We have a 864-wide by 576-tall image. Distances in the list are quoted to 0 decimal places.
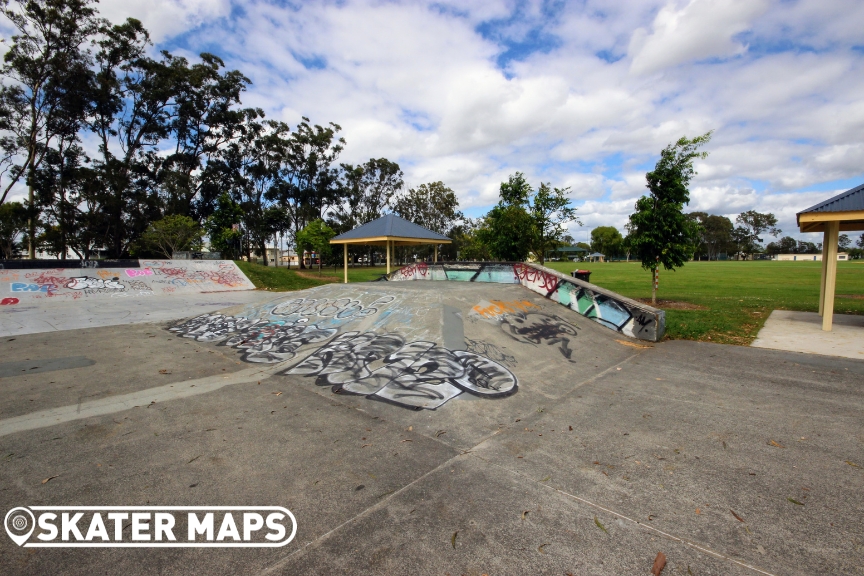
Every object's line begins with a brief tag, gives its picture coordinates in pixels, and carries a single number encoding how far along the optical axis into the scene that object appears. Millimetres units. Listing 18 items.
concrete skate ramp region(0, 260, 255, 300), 17406
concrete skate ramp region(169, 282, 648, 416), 6477
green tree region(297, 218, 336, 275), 37250
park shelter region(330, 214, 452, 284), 22312
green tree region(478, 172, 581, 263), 19203
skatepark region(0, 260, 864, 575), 2836
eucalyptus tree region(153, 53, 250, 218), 41906
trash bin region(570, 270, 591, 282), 16744
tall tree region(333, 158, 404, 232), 60375
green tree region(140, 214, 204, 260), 33156
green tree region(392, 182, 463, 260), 62938
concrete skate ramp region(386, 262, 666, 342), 9875
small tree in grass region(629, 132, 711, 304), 13852
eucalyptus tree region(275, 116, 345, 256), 53312
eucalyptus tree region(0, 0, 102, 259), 30609
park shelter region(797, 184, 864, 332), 9602
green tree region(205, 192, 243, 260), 39500
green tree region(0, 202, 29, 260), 33469
